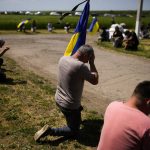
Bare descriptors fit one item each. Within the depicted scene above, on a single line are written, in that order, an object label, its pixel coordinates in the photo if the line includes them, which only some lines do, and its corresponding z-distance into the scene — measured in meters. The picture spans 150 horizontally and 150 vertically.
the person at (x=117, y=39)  20.27
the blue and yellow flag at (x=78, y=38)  7.61
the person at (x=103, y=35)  24.80
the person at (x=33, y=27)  36.69
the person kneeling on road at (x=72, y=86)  5.41
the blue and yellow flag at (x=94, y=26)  24.12
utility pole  22.39
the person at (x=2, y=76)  10.21
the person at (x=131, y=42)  19.00
